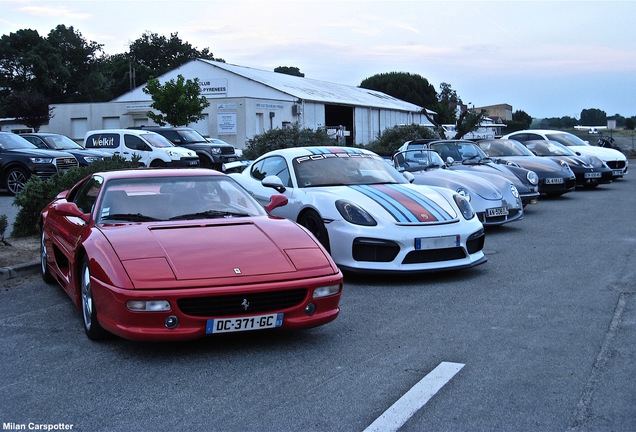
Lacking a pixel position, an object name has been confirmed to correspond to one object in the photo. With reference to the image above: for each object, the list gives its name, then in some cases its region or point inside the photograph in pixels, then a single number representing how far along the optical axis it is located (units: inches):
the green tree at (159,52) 3277.6
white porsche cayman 282.4
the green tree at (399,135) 967.0
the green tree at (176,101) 1323.8
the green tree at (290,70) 3884.6
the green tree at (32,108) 1707.7
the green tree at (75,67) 2593.5
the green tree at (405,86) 3531.0
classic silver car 415.2
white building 1462.8
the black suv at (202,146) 935.7
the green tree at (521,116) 4754.4
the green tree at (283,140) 762.2
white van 832.3
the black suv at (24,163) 654.5
